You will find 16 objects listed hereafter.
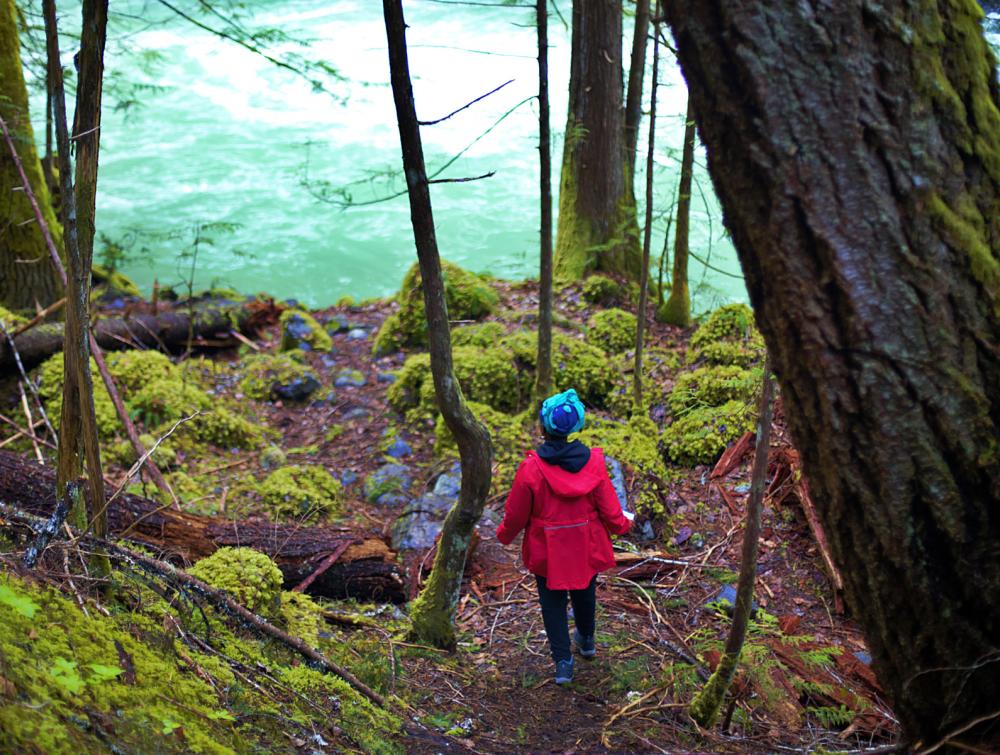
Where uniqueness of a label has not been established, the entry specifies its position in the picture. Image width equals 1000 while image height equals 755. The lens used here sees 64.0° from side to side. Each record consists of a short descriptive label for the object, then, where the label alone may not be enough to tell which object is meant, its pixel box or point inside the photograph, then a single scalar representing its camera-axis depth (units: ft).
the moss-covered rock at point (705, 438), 21.88
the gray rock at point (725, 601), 16.60
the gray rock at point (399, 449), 25.76
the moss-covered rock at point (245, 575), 13.61
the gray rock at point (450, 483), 21.83
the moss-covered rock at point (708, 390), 23.26
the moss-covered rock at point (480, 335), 29.09
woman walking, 14.14
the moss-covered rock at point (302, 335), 34.73
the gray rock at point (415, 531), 19.94
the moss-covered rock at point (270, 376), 30.37
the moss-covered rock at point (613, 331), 28.48
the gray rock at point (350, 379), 31.04
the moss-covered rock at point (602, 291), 31.94
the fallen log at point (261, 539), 16.14
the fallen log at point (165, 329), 27.53
